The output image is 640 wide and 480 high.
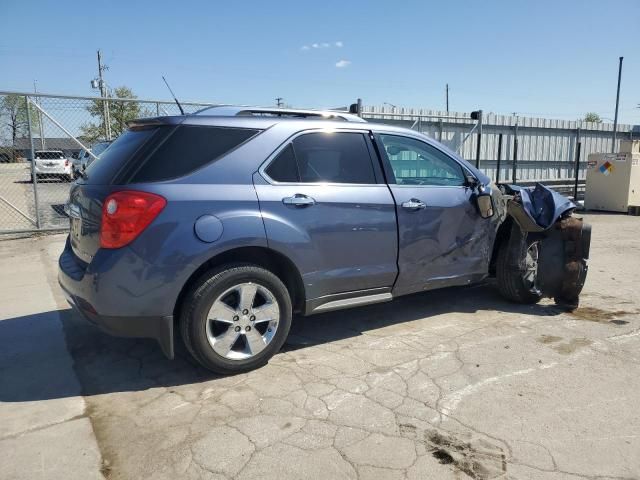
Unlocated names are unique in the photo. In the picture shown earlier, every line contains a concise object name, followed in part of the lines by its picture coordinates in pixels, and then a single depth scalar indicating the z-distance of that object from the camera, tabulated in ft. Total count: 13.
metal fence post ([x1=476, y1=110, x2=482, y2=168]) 43.46
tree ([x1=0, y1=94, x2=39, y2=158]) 31.22
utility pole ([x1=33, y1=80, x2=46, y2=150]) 30.22
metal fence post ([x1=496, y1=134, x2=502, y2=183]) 44.75
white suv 41.22
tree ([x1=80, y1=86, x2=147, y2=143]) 41.08
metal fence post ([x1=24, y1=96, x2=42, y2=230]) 29.23
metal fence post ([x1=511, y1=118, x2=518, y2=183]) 44.86
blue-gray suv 10.82
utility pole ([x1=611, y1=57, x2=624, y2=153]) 60.05
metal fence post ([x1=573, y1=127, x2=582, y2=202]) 47.16
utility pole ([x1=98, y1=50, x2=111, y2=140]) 32.81
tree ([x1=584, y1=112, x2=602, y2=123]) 246.64
